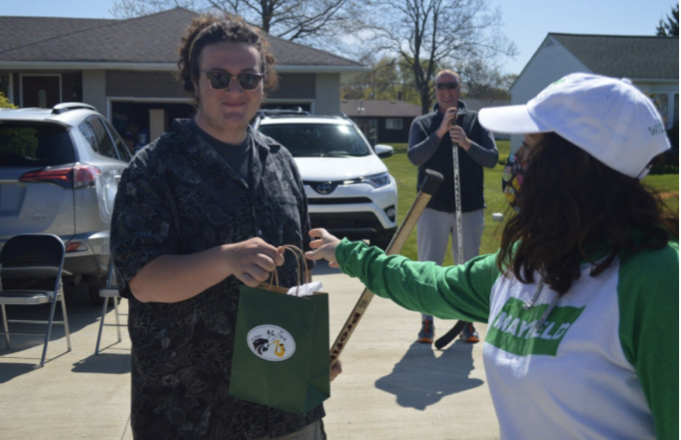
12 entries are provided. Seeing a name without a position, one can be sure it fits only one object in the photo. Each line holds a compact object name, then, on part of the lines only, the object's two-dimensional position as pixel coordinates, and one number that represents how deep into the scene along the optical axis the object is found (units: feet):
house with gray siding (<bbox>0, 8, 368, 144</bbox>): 55.42
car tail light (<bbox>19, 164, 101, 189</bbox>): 20.35
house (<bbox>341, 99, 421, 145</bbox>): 242.58
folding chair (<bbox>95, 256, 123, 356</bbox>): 18.81
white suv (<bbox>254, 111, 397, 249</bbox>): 30.30
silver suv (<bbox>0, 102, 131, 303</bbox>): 20.43
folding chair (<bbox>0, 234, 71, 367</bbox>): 19.16
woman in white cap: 4.61
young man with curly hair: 6.57
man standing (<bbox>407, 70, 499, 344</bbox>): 19.01
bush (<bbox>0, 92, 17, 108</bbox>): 30.48
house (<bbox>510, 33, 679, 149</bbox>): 105.09
